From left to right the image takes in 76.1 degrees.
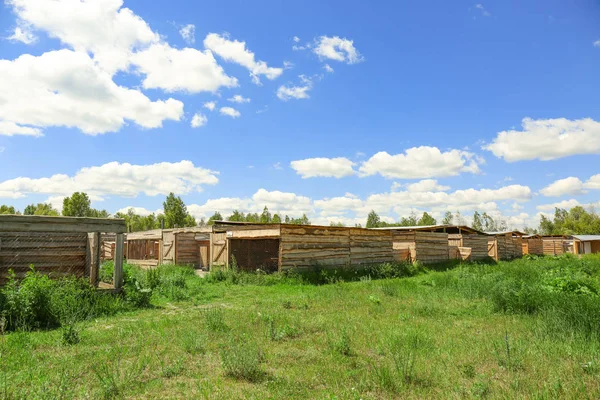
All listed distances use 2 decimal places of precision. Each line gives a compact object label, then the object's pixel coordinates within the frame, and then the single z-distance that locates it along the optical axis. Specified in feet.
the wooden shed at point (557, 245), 144.56
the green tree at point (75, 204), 169.58
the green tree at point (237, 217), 227.87
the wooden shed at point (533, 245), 134.62
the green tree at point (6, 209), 209.89
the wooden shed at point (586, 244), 149.38
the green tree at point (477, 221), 327.67
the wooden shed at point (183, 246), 80.38
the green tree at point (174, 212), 177.27
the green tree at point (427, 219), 247.13
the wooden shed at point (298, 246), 55.42
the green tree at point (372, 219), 261.65
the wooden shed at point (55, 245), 31.12
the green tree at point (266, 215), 241.96
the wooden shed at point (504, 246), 102.63
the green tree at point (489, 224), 328.90
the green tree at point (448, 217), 306.88
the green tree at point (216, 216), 241.16
